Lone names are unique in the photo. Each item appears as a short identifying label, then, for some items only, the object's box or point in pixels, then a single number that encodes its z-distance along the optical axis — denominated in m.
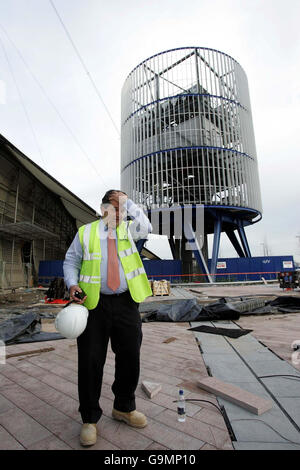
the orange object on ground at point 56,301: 11.23
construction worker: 1.90
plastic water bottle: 1.95
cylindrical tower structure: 24.61
